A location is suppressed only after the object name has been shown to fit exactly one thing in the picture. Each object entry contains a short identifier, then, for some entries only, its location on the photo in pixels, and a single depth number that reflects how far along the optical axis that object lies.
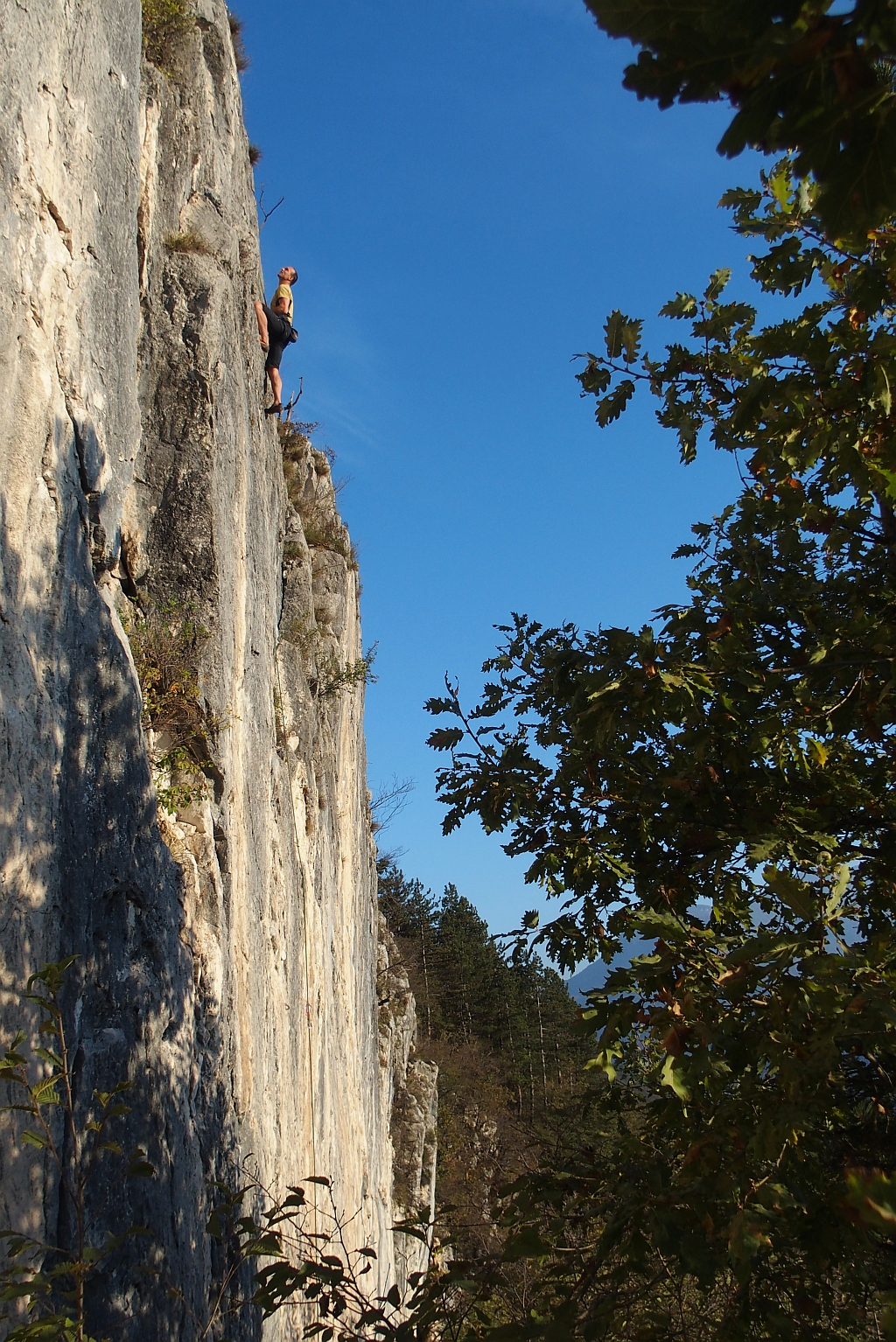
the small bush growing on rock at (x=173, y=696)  7.99
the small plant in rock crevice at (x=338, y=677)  15.34
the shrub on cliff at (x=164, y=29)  10.70
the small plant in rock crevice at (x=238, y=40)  13.98
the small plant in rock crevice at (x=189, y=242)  9.89
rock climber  13.28
